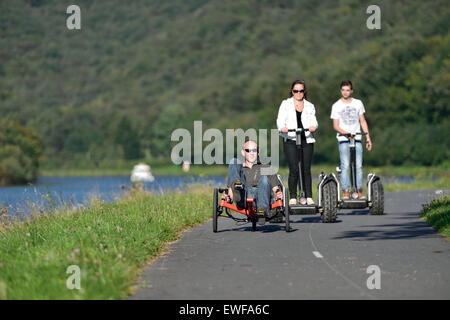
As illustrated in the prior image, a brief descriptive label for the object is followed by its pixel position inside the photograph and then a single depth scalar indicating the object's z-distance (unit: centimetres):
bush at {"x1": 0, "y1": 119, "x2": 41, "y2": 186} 7881
